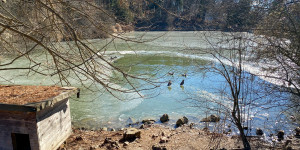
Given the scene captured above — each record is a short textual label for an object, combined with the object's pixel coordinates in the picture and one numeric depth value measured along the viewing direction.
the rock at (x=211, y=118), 6.45
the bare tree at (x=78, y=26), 2.85
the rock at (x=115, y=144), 4.59
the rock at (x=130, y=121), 6.86
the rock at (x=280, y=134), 5.83
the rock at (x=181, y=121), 6.70
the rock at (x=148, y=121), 6.80
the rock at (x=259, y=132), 6.05
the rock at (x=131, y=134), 5.03
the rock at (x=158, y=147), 4.65
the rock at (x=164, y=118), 6.98
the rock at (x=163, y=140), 5.13
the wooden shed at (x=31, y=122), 3.22
